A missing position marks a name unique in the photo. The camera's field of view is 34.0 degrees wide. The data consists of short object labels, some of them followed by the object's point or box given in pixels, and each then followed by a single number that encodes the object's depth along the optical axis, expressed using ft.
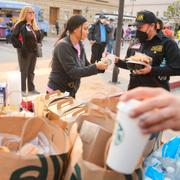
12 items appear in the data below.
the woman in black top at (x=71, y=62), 9.38
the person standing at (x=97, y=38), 30.81
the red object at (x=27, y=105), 8.09
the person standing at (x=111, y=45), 40.56
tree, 143.02
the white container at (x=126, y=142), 2.97
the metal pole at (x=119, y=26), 21.71
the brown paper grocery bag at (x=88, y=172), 3.86
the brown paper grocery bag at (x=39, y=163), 4.07
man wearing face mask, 9.45
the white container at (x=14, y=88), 8.02
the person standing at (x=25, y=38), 18.35
